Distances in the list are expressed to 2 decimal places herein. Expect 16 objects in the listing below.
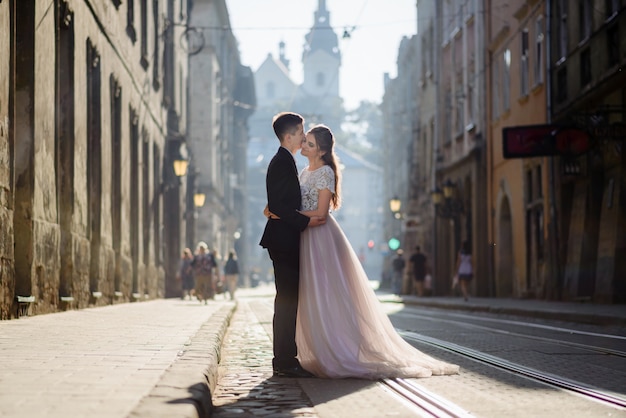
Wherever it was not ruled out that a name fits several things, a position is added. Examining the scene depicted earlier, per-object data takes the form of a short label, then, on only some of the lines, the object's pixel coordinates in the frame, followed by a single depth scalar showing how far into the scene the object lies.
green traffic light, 48.50
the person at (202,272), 27.94
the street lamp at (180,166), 31.67
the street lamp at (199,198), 38.26
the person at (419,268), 37.53
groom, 8.03
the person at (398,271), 45.22
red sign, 22.06
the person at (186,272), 32.12
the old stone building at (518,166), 27.53
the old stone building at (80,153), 13.05
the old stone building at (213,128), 49.41
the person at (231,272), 35.53
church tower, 151.00
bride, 7.82
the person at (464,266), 28.69
